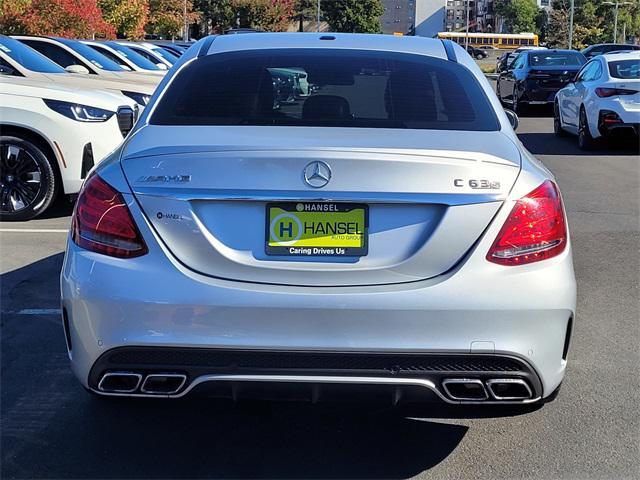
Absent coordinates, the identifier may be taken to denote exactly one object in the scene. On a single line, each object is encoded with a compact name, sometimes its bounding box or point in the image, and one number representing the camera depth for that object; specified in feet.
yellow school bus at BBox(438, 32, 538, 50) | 330.75
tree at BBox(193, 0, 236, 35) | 233.35
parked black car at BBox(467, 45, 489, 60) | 292.20
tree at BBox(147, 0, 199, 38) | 149.07
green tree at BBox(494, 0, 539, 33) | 360.48
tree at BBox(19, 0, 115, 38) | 77.05
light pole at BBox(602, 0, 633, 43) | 230.07
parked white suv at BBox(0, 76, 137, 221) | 26.32
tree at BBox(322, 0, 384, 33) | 322.14
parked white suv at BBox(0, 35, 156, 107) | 33.58
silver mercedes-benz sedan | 9.78
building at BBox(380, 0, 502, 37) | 431.84
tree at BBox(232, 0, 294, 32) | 228.84
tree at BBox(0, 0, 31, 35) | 73.20
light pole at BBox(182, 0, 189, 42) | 149.20
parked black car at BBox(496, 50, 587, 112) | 68.23
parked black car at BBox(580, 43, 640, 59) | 104.35
